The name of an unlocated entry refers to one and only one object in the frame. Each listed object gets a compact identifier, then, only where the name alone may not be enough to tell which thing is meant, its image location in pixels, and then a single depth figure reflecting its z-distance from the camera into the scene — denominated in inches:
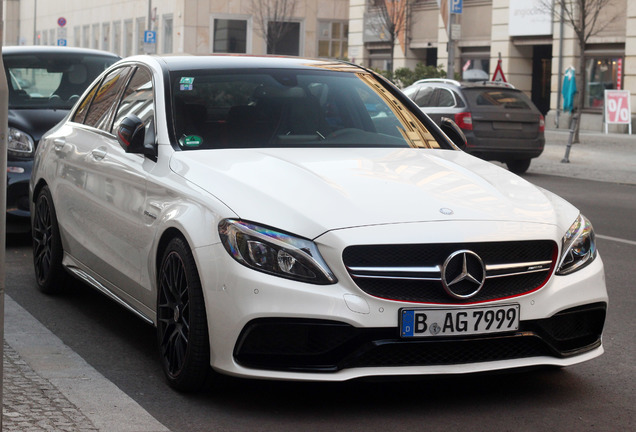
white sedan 181.8
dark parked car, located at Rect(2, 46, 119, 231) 377.1
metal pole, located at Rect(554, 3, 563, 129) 1425.6
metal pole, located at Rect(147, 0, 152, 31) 2089.8
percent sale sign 1234.6
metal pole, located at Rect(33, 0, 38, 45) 3218.5
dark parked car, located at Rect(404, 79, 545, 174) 803.4
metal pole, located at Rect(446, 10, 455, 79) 1100.4
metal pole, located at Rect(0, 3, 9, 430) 138.7
